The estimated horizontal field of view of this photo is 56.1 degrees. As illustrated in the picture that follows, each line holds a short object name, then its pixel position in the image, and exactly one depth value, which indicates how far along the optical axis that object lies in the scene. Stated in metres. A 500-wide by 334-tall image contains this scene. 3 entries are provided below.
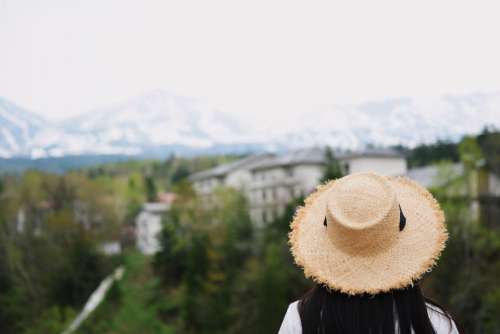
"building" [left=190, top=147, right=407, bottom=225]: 25.77
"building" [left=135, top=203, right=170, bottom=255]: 33.97
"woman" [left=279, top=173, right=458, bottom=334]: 1.29
